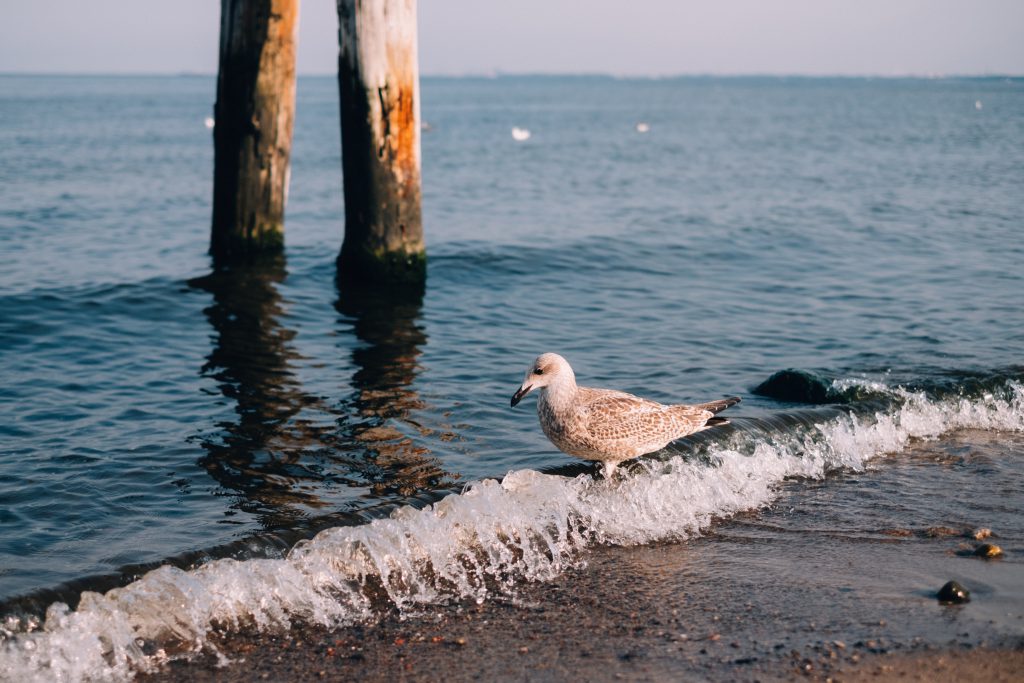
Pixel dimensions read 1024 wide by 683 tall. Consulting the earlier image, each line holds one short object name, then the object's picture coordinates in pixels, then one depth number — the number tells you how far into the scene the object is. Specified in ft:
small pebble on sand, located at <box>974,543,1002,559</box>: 19.06
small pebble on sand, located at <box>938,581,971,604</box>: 17.30
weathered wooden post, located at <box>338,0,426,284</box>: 37.88
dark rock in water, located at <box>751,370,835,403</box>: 29.78
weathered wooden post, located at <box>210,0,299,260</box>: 42.34
